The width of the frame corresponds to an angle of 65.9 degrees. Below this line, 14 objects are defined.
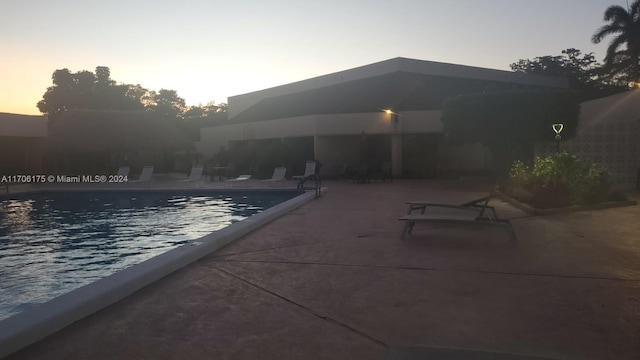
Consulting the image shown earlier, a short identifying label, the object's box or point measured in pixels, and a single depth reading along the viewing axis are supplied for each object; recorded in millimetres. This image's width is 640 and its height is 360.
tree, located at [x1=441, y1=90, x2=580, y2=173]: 17469
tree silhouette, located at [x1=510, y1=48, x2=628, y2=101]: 39406
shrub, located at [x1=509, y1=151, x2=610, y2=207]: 11000
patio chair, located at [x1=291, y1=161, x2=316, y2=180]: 19903
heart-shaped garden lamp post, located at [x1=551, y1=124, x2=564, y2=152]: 15692
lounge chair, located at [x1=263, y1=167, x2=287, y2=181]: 19812
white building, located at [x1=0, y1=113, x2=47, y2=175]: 23781
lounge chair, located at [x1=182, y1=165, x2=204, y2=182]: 21866
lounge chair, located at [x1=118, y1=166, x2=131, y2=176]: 23403
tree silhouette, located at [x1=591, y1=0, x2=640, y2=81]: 32406
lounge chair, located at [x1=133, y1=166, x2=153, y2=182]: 22203
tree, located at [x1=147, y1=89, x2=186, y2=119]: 52612
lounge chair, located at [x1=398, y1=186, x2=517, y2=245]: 6992
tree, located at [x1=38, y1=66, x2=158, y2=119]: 45000
